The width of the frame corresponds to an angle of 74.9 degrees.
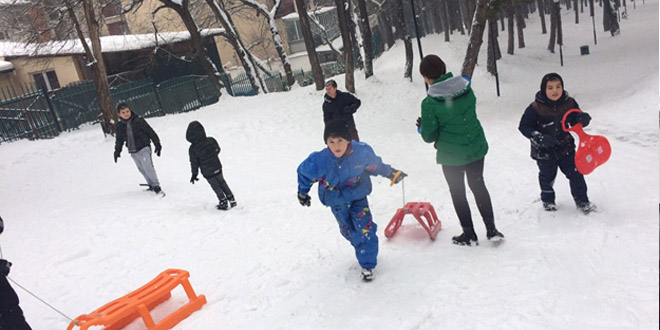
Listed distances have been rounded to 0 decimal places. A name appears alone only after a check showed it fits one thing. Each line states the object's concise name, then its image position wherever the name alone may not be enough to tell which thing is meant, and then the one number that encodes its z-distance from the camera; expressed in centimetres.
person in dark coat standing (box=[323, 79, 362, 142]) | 779
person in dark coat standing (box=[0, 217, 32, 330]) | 366
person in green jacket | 408
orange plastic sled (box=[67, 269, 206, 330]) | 376
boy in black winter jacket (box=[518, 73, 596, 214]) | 438
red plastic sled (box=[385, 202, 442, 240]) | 488
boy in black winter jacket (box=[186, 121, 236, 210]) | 722
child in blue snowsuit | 402
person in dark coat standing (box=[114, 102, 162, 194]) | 805
